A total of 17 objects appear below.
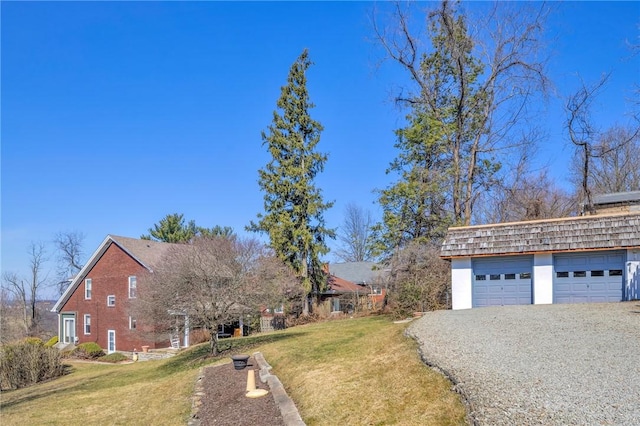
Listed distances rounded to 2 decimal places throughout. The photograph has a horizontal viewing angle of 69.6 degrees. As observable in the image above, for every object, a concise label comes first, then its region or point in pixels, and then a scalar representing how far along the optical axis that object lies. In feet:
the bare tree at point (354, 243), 176.04
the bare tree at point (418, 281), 61.82
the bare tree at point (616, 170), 112.16
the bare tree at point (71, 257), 158.51
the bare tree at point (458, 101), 81.35
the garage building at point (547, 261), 53.83
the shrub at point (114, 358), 85.81
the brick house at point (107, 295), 95.55
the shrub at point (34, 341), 71.66
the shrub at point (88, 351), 91.97
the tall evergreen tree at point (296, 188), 99.71
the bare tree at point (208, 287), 48.34
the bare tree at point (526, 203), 92.17
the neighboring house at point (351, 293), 108.93
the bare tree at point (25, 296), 135.93
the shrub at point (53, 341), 108.72
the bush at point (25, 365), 65.00
